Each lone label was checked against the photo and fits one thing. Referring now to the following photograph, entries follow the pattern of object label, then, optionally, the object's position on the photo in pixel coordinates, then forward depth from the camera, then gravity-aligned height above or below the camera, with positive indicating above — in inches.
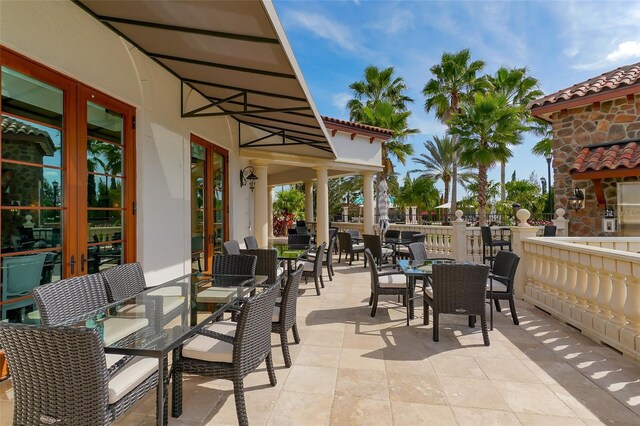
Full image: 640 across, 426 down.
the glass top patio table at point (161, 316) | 68.4 -26.1
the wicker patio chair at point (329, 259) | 269.0 -34.1
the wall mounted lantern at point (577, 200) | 299.3 +12.6
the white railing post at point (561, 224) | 301.4 -9.2
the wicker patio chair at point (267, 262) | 190.9 -25.7
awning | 109.0 +69.6
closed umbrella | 354.3 +9.5
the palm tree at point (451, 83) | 704.4 +293.1
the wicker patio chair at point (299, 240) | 299.3 -20.4
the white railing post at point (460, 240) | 313.4 -23.5
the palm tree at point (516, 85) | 662.5 +271.7
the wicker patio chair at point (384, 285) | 169.3 -36.0
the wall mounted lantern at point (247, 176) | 301.0 +39.7
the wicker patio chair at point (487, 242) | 300.5 -25.5
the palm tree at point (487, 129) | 420.2 +113.0
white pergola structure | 322.0 +60.0
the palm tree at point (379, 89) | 757.3 +299.4
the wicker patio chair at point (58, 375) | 59.2 -29.0
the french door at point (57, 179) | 105.9 +16.1
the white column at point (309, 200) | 546.6 +30.0
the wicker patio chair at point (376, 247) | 272.8 -25.8
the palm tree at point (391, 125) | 553.9 +157.3
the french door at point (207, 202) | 219.6 +12.9
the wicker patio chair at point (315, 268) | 219.9 -34.6
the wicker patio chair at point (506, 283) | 157.1 -33.8
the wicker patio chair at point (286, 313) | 114.7 -34.4
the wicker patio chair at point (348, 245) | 323.3 -29.1
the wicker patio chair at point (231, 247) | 203.3 -18.2
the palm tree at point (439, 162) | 896.3 +151.2
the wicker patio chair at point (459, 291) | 136.6 -31.8
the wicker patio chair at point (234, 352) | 81.9 -35.0
